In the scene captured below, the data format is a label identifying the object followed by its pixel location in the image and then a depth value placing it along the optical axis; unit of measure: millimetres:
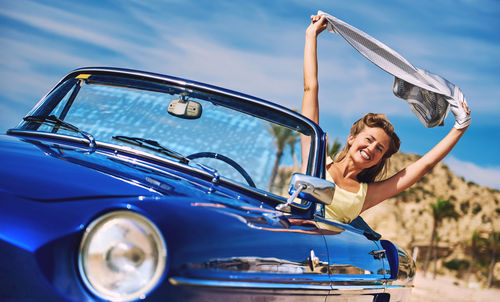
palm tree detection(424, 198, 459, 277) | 56031
